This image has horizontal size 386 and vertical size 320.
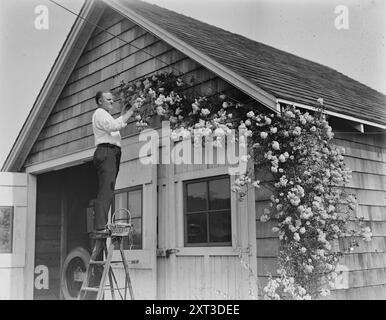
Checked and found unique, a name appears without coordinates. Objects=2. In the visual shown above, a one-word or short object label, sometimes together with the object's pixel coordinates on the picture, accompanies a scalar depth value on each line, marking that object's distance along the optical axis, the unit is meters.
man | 4.56
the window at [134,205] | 5.41
